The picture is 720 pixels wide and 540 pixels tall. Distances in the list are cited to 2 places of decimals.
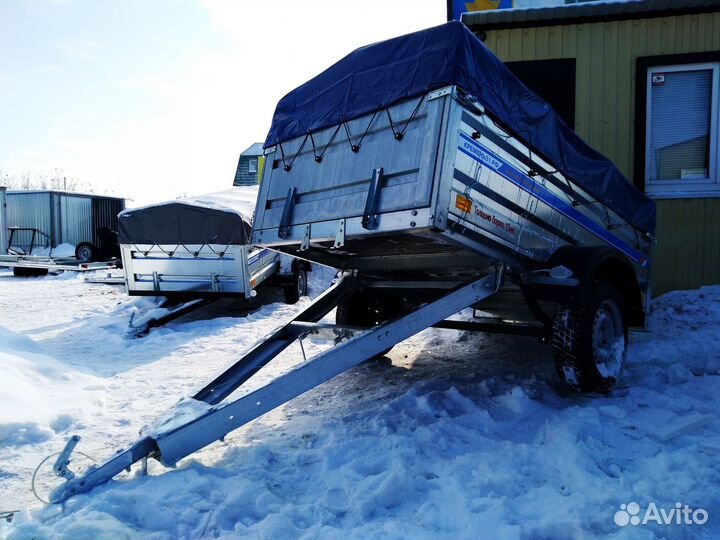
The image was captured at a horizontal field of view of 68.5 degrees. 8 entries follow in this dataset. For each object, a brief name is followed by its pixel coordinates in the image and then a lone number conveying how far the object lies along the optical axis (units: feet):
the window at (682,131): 25.61
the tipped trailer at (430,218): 11.69
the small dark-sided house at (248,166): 85.61
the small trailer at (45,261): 60.23
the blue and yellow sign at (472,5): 34.37
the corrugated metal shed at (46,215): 74.49
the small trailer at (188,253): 30.25
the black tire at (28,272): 61.00
